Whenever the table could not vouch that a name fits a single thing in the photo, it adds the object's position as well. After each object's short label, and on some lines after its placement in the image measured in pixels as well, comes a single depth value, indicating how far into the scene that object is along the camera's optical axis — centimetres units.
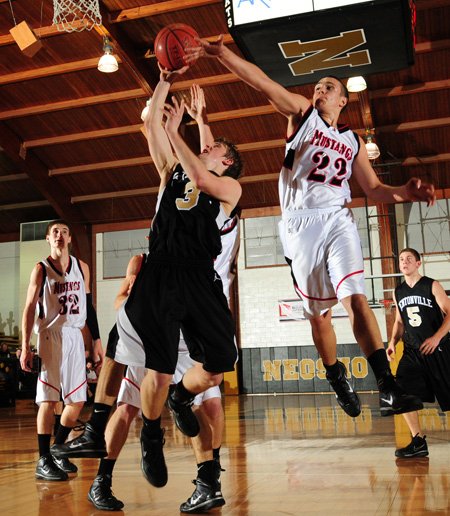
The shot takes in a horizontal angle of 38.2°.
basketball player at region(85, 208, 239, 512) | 367
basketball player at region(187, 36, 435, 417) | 381
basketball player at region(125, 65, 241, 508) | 346
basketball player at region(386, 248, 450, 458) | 581
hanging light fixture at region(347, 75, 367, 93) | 1297
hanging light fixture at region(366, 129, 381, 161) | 1450
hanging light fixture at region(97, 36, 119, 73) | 1225
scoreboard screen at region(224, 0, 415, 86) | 633
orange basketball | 402
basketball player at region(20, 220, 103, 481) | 525
